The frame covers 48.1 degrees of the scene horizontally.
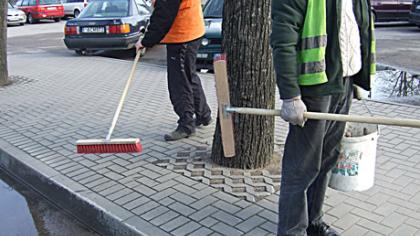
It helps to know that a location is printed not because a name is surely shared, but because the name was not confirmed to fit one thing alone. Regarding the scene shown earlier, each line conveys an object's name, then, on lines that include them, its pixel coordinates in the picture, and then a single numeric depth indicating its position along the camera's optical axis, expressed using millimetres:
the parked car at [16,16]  23594
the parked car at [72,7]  26938
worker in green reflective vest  2508
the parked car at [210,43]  9047
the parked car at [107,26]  11297
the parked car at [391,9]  16906
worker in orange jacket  4629
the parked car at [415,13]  15507
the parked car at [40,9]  25594
